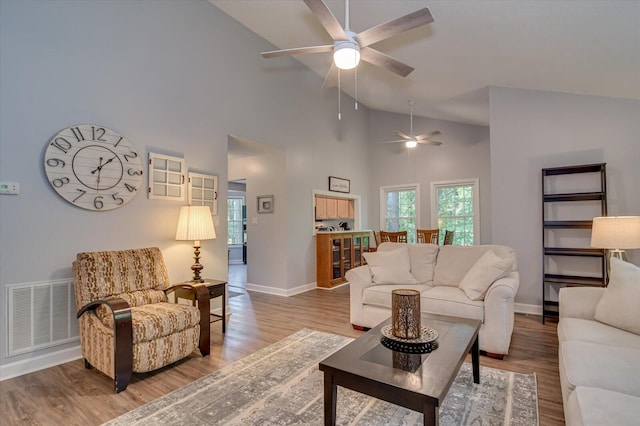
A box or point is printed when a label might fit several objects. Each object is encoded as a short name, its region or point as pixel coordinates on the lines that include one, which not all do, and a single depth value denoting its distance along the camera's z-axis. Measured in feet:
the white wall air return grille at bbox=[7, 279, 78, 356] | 8.27
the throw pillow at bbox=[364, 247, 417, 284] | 11.60
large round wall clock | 9.00
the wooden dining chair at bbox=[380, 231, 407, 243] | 18.43
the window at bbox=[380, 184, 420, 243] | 23.27
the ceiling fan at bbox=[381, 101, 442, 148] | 17.87
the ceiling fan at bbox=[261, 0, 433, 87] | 7.12
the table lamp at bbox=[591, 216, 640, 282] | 9.13
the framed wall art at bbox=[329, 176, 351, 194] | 20.42
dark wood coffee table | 4.54
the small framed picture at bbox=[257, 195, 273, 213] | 17.61
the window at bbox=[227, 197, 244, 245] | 31.42
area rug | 6.22
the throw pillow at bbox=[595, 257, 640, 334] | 6.64
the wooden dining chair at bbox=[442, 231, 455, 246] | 19.06
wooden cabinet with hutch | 18.48
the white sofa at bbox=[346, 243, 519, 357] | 8.96
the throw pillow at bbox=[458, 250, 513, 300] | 9.47
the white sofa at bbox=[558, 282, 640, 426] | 4.04
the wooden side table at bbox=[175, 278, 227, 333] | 10.68
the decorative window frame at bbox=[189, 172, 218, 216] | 12.55
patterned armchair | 7.47
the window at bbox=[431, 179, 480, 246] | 21.06
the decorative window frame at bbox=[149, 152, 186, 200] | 11.19
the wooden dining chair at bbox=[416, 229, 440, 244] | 19.03
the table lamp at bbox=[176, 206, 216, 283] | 11.07
